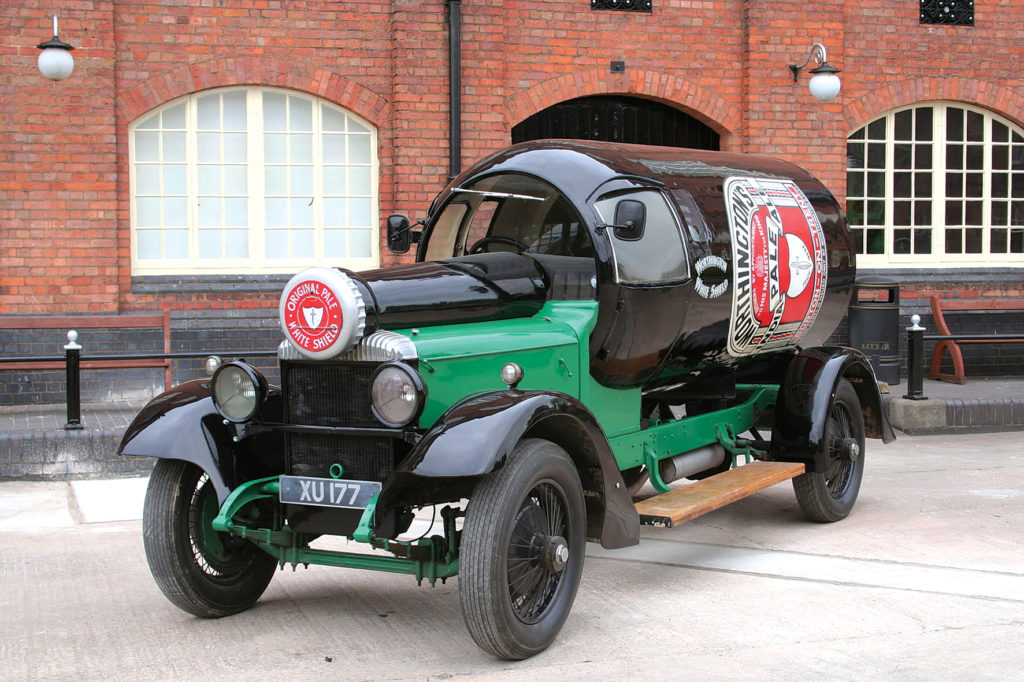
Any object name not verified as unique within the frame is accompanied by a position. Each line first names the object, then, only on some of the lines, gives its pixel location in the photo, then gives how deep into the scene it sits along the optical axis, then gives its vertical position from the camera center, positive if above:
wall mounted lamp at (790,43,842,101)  11.98 +2.38
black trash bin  11.74 -0.15
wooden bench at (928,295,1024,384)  12.17 -0.01
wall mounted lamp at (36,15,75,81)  10.02 +2.20
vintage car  4.61 -0.35
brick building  10.73 +1.99
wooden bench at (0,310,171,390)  10.30 -0.05
